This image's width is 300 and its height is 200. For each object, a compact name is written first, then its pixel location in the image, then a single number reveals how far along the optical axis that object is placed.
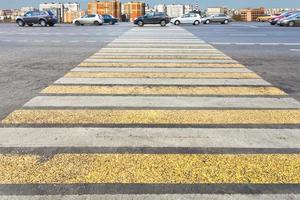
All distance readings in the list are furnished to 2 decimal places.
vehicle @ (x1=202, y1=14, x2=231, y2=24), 40.31
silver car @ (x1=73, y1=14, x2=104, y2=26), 34.31
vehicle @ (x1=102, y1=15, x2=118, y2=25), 37.79
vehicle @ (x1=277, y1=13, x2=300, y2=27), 30.45
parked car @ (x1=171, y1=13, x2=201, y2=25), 36.39
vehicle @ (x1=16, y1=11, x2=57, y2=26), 30.45
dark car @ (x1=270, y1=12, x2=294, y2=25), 35.22
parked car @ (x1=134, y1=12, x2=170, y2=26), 32.07
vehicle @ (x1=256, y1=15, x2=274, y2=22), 47.59
